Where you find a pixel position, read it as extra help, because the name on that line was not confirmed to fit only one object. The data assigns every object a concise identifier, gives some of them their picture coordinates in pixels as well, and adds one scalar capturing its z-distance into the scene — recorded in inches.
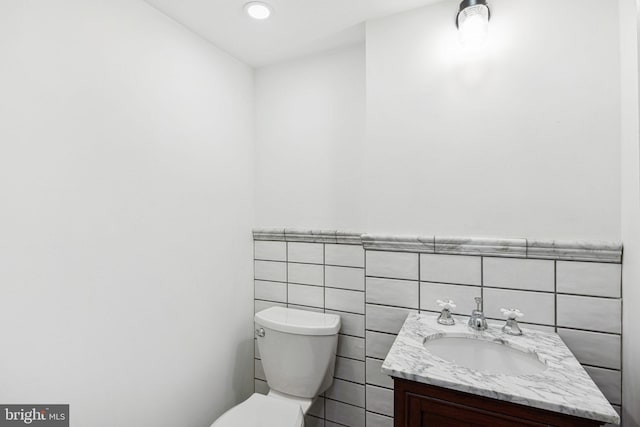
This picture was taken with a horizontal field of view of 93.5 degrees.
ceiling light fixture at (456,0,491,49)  45.8
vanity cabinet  29.9
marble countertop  28.8
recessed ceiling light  51.6
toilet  56.9
